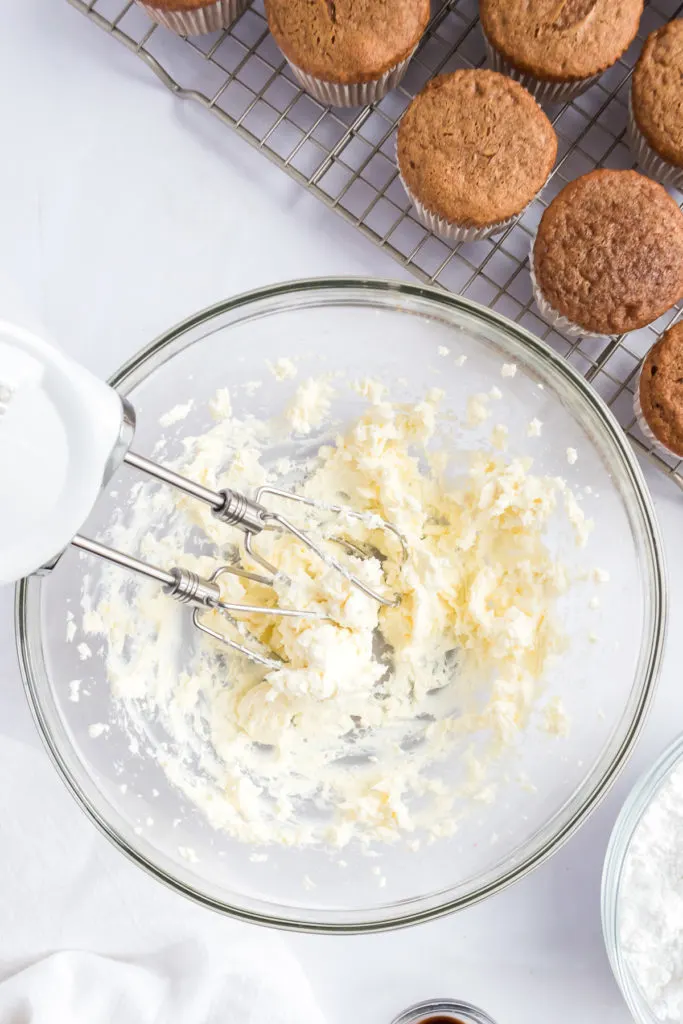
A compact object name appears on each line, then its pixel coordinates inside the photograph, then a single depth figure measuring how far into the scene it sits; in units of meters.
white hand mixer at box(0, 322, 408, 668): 0.66
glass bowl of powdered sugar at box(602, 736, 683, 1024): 0.83
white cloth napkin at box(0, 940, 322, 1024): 0.85
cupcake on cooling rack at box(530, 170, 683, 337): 0.81
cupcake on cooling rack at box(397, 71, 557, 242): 0.82
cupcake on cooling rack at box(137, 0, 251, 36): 0.82
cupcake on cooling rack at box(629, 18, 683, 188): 0.82
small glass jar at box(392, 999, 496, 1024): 0.85
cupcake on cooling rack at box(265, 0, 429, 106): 0.82
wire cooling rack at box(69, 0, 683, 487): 0.85
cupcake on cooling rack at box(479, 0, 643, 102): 0.82
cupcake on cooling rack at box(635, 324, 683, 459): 0.82
